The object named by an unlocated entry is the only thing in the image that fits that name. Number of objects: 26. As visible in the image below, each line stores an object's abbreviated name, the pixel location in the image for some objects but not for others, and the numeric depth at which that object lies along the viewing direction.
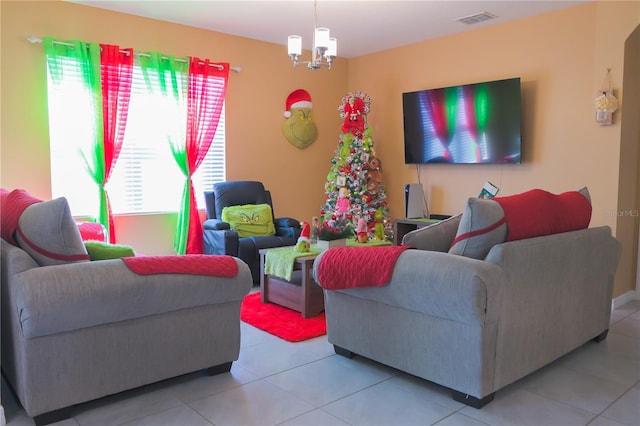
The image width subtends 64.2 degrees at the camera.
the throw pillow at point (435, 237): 2.76
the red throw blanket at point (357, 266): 2.66
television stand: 5.64
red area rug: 3.52
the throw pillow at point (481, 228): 2.51
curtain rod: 4.36
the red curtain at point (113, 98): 4.71
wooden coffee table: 3.86
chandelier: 3.69
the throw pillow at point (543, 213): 2.62
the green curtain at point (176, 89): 5.02
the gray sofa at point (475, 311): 2.38
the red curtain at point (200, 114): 5.28
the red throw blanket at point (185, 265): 2.45
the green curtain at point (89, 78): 4.47
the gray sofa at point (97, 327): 2.18
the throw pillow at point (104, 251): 2.61
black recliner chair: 4.81
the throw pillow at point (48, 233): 2.32
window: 4.61
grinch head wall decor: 6.20
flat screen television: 4.99
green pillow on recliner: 5.20
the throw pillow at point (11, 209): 2.44
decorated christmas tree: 5.98
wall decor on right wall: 4.21
